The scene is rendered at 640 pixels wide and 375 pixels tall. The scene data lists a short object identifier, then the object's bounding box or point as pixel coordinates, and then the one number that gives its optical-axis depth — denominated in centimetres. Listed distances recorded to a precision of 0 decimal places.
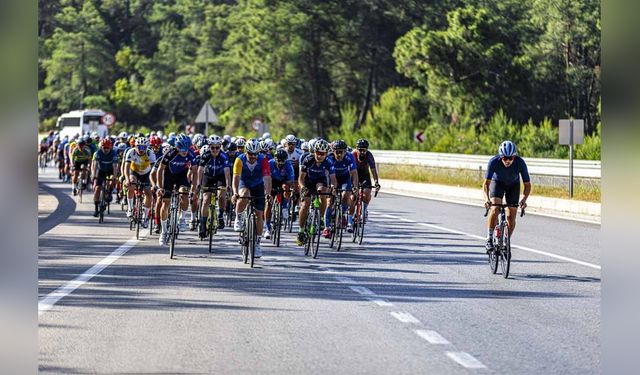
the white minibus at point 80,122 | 8994
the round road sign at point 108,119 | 7462
